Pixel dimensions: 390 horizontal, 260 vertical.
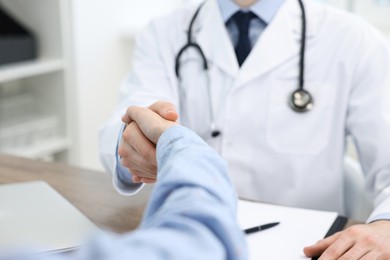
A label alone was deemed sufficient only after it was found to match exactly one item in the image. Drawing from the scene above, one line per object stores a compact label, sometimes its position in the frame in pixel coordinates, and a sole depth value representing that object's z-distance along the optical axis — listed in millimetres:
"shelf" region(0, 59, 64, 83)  1837
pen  842
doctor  1186
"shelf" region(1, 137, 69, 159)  2002
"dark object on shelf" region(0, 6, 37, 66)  1876
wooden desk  917
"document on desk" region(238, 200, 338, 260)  786
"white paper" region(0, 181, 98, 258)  783
